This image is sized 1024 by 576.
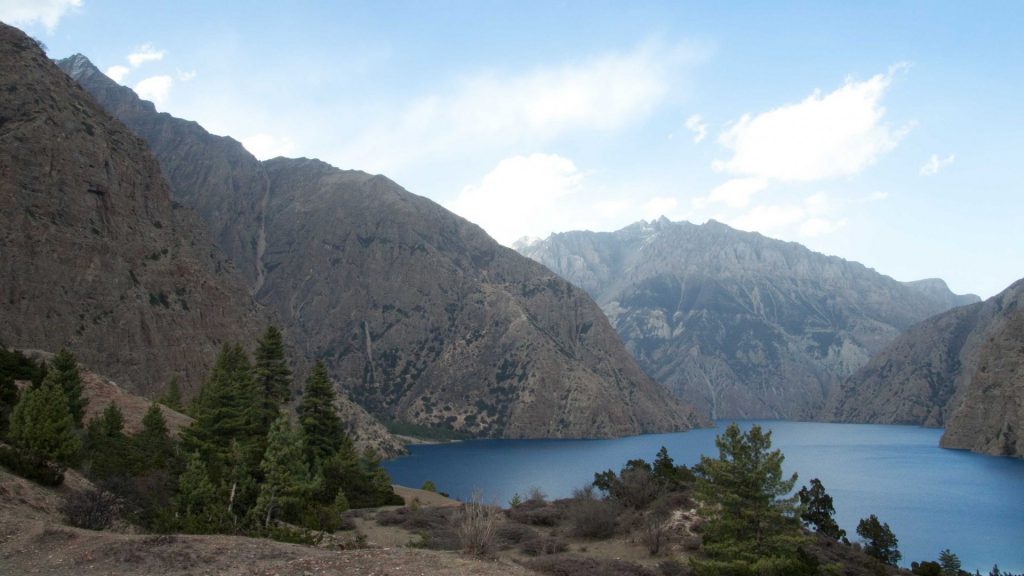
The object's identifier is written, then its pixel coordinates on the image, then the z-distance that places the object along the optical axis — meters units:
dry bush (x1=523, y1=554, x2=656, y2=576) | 23.59
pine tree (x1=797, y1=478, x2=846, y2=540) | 44.53
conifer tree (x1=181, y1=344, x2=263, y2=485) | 36.53
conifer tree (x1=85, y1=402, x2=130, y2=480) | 29.21
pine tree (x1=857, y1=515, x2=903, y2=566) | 42.71
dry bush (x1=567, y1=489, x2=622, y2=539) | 35.66
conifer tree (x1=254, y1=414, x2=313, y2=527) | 27.97
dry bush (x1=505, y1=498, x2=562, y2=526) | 39.88
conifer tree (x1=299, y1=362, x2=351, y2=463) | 46.16
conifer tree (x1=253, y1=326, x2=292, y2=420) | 41.44
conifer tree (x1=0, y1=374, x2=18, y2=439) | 29.89
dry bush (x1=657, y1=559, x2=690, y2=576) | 26.27
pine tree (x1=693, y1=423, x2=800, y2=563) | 24.81
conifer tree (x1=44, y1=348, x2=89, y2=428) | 39.18
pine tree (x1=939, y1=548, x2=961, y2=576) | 42.55
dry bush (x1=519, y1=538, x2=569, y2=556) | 31.03
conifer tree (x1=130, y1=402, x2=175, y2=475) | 33.66
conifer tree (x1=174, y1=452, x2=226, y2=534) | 24.63
